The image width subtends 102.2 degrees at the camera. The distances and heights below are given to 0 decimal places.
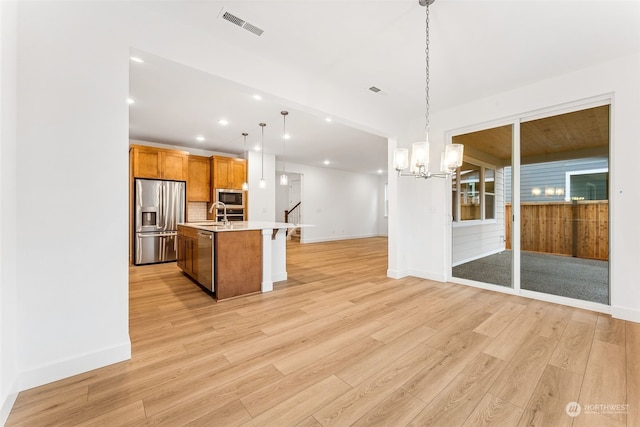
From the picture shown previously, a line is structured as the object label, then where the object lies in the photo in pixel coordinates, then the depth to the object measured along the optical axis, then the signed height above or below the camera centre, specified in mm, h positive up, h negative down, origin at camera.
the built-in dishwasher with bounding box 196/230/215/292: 3514 -678
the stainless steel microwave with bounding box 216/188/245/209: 6715 +395
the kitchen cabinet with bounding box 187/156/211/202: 6473 +829
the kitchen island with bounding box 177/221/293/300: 3414 -650
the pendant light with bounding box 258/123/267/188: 5152 +1736
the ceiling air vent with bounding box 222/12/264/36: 2265 +1720
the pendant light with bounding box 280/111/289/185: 4506 +1749
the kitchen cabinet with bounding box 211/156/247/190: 6656 +1062
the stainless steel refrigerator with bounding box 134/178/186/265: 5484 -148
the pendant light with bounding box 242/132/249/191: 5548 +1734
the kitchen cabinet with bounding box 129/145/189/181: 5498 +1103
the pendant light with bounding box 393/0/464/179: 2285 +490
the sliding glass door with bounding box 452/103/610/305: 3217 +169
